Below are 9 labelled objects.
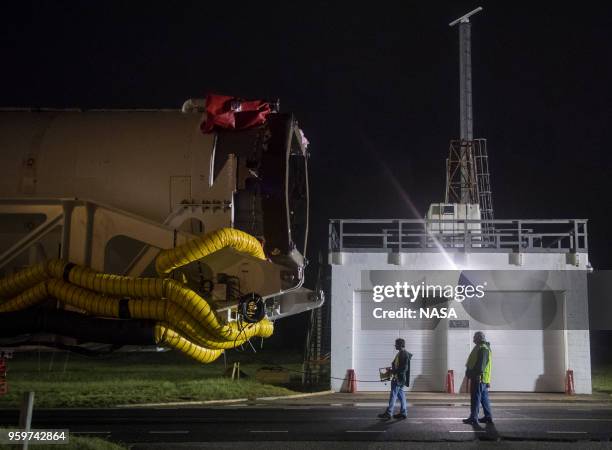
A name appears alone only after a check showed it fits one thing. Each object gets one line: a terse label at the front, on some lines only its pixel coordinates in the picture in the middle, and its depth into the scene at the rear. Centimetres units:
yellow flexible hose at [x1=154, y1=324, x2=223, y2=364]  623
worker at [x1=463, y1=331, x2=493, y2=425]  1426
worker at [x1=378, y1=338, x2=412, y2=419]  1530
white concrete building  2306
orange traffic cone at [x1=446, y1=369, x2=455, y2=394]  2264
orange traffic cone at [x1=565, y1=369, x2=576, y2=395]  2248
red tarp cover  678
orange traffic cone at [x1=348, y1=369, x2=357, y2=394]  2273
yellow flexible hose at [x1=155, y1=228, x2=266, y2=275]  629
